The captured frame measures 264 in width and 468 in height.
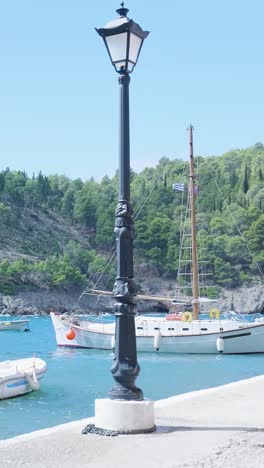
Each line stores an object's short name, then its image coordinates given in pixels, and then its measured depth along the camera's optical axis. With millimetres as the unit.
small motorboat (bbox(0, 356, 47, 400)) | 23031
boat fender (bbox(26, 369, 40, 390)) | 24064
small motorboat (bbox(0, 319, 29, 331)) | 86562
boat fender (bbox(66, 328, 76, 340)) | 49406
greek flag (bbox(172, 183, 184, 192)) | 46456
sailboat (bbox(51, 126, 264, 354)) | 43750
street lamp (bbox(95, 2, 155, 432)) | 9148
